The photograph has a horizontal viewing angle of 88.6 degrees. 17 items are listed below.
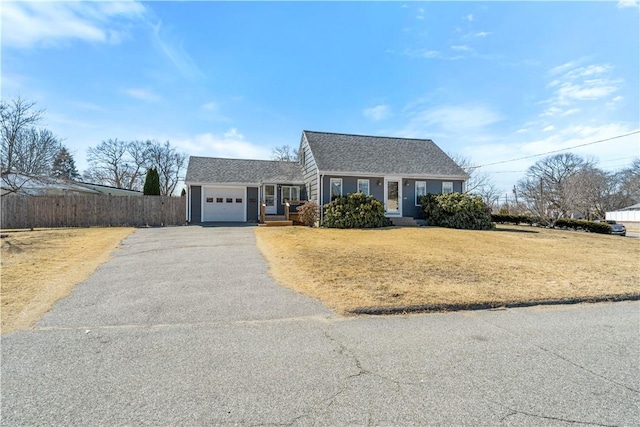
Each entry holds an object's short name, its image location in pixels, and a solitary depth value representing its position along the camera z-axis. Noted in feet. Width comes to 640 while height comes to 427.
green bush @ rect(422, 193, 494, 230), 60.13
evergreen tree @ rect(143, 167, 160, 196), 73.00
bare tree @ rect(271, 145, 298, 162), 142.20
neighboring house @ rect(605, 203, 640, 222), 137.08
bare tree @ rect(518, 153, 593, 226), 81.87
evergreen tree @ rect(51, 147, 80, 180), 113.40
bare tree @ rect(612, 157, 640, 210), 163.53
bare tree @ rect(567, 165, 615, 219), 131.85
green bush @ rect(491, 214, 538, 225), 89.56
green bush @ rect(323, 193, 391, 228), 56.75
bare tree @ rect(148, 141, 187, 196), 144.25
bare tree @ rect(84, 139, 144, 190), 135.18
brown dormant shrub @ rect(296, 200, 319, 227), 59.82
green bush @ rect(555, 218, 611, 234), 78.18
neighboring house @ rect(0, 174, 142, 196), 66.39
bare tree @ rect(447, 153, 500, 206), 131.64
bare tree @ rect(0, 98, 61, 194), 80.26
